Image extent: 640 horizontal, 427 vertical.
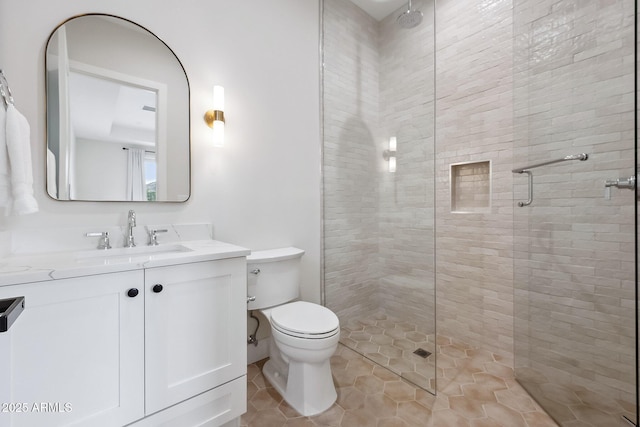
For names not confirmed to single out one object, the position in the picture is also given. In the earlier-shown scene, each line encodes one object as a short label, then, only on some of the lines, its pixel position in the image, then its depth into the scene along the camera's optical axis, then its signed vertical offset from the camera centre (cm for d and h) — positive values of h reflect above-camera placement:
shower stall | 130 +14
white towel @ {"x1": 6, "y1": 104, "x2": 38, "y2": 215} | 105 +19
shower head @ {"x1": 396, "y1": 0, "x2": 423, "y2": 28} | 178 +128
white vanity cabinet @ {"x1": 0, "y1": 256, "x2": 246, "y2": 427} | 90 -51
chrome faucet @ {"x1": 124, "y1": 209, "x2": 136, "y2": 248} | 146 -8
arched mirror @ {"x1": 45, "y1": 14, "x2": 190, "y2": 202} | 134 +53
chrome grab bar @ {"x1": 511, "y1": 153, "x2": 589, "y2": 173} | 137 +27
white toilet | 145 -63
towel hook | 105 +47
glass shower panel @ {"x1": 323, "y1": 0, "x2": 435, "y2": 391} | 174 +19
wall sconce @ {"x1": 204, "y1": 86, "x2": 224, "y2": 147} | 171 +60
